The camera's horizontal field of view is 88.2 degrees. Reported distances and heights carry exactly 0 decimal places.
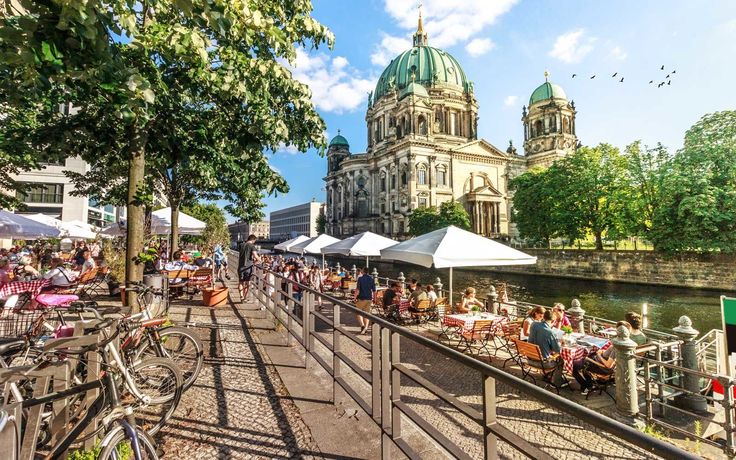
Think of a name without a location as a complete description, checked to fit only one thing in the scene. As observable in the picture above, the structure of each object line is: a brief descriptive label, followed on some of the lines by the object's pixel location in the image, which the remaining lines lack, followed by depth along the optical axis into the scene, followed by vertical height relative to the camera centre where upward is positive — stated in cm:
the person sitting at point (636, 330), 747 -150
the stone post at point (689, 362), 698 -199
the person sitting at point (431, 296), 1202 -125
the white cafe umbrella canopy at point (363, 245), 1622 +57
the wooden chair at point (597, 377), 683 -218
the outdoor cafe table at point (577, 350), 724 -186
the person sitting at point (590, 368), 686 -204
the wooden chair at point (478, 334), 884 -182
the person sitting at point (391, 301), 1159 -132
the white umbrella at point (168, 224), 1988 +193
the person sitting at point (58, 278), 907 -42
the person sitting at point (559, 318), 959 -156
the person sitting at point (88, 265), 1200 -15
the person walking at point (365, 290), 1079 -91
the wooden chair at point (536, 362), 689 -195
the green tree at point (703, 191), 2703 +474
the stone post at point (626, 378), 611 -199
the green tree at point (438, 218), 5925 +631
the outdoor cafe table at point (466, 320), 898 -152
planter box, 1090 -106
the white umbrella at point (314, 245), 1994 +77
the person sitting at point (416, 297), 1161 -122
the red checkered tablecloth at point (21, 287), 754 -55
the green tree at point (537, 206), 4325 +611
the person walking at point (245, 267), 1274 -27
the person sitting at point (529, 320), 839 -147
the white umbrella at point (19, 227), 1172 +110
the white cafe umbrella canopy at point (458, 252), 993 +14
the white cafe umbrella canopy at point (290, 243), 2353 +98
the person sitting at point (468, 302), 1138 -140
